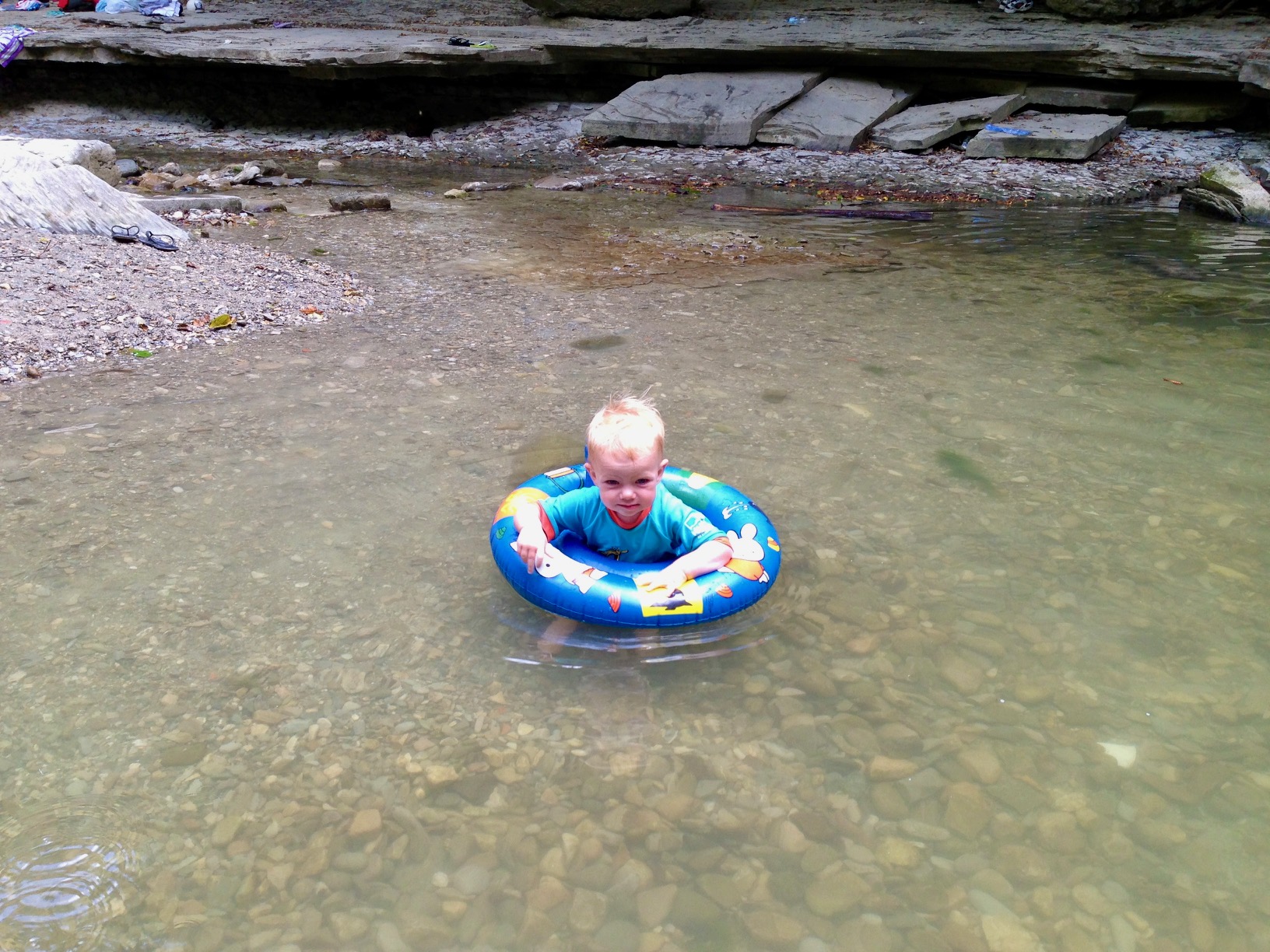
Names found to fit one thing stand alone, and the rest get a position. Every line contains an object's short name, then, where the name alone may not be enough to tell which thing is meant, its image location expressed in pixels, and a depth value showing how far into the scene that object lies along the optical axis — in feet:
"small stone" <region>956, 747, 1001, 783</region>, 7.52
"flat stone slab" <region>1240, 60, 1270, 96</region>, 30.27
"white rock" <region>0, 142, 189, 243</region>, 19.74
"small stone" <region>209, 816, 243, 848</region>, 6.86
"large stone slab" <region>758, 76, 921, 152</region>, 34.17
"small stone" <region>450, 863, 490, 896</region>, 6.57
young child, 9.02
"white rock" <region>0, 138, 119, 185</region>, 21.34
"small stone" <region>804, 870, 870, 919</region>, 6.46
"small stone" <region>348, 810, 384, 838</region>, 6.98
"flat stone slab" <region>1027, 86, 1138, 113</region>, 34.73
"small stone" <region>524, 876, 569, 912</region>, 6.49
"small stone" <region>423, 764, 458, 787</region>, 7.45
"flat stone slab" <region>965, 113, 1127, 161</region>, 31.76
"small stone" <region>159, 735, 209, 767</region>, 7.54
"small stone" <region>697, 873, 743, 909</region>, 6.51
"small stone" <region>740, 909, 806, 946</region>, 6.26
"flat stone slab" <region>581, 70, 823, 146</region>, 35.14
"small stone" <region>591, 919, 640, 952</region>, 6.23
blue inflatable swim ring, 8.84
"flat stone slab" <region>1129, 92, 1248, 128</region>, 33.81
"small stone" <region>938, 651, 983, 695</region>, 8.48
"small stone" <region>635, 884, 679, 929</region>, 6.38
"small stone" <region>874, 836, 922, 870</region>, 6.79
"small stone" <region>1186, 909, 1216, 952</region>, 6.16
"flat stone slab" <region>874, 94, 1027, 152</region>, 33.68
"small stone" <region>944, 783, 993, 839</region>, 7.06
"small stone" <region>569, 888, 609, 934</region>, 6.36
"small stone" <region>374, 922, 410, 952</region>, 6.17
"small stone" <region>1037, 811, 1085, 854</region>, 6.89
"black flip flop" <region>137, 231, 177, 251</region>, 19.84
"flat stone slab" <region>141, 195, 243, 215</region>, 24.50
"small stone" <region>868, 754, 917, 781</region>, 7.52
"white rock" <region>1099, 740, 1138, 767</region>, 7.62
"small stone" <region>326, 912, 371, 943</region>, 6.23
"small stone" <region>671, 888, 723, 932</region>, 6.37
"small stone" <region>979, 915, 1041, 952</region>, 6.19
